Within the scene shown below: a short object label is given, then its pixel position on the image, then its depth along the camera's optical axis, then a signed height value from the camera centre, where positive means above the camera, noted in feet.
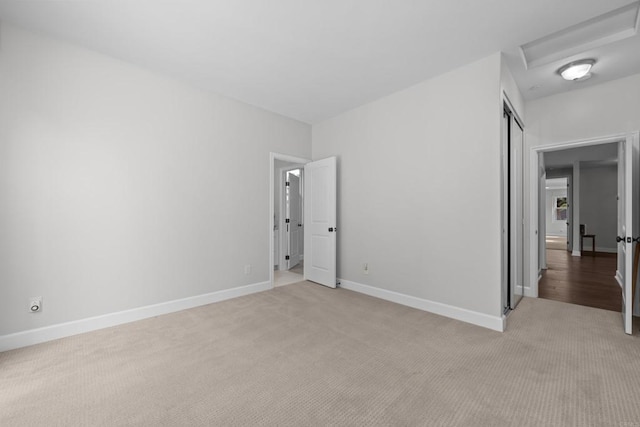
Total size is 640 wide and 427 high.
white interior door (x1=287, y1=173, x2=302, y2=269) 19.02 -0.48
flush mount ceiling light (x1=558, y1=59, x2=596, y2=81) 9.47 +5.06
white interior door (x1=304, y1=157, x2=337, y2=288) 14.10 -0.47
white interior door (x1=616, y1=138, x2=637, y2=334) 8.39 -0.94
